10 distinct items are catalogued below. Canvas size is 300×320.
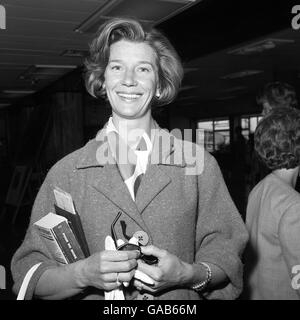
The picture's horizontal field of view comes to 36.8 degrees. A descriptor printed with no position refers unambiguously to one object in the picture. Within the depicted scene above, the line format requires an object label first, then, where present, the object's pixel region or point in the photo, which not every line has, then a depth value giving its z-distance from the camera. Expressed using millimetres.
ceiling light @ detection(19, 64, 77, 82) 7910
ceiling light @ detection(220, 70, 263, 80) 9008
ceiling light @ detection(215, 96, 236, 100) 14573
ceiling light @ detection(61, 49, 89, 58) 6430
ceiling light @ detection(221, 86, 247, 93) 11688
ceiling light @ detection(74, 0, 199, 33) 3846
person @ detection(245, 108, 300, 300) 1484
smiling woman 1128
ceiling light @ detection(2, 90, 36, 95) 11781
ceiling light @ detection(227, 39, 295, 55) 6026
